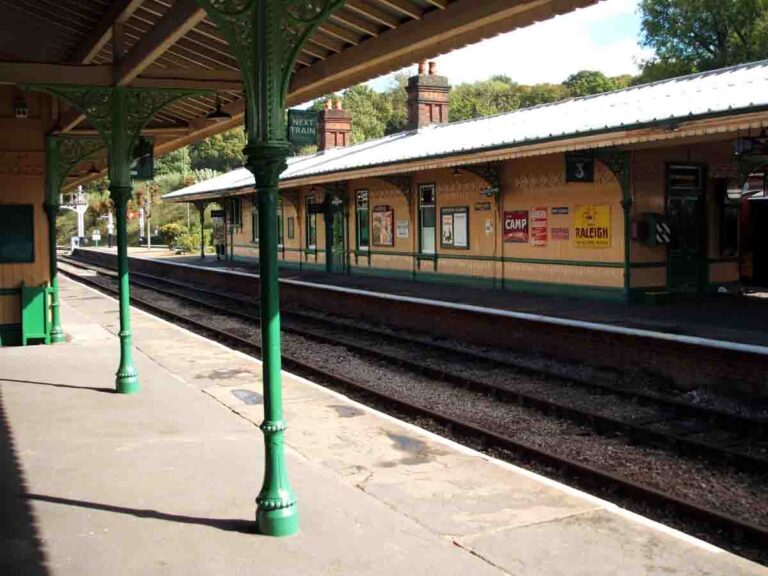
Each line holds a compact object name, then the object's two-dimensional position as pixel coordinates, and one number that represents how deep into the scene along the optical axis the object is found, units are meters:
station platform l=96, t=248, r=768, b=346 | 11.36
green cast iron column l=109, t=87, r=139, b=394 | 8.33
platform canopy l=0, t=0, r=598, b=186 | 5.76
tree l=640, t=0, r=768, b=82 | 43.12
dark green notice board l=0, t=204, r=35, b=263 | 11.41
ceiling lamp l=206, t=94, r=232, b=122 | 10.12
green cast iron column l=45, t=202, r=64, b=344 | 11.56
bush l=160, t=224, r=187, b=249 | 59.72
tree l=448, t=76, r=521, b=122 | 89.31
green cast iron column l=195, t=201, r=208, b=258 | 37.94
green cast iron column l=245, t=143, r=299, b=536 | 4.51
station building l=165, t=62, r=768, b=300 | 13.22
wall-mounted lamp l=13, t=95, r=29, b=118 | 11.29
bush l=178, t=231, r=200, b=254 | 50.49
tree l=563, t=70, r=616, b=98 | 78.76
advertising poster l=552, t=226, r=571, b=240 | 16.23
